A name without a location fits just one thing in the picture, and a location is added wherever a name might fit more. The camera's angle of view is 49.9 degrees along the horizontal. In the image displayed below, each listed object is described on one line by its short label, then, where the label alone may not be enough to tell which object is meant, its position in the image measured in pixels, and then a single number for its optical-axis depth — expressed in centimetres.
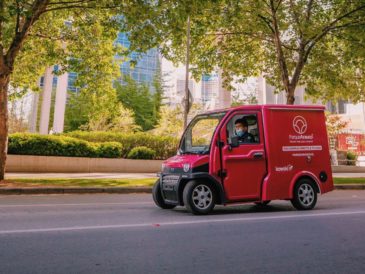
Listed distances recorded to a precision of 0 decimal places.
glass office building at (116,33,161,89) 10391
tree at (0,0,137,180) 1453
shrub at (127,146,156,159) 2202
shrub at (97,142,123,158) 2119
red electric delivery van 788
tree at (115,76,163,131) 4797
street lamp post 1770
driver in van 824
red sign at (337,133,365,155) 3496
